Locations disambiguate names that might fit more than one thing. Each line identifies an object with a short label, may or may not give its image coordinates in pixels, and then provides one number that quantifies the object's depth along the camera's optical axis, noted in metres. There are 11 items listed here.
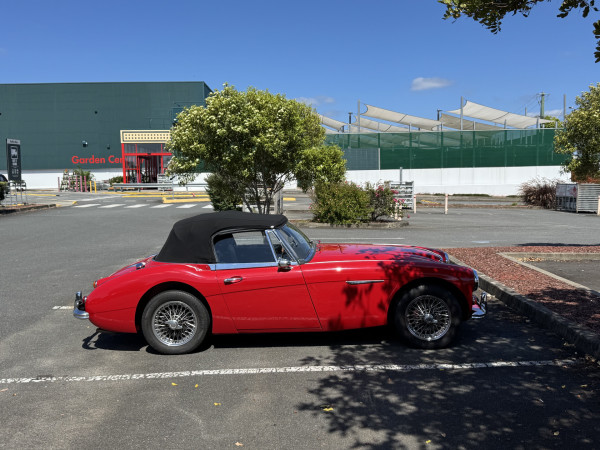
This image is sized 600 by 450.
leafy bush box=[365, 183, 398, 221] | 18.89
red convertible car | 5.12
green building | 57.00
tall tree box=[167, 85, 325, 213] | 12.90
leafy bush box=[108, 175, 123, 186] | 51.83
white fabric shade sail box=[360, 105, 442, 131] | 53.72
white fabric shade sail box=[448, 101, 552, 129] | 50.62
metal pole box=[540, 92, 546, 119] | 82.81
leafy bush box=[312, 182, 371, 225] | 17.98
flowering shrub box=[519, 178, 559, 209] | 29.61
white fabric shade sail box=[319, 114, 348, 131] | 60.34
